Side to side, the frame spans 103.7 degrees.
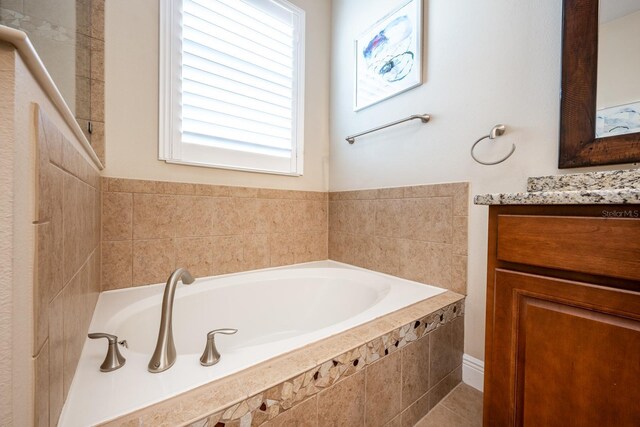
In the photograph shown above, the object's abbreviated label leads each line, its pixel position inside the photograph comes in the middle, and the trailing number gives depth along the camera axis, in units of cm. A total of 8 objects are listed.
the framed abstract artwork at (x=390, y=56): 142
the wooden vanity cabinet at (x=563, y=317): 53
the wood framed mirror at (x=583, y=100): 84
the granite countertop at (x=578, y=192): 53
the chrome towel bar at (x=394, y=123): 138
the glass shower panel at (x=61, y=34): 73
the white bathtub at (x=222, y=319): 54
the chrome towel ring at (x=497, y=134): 108
